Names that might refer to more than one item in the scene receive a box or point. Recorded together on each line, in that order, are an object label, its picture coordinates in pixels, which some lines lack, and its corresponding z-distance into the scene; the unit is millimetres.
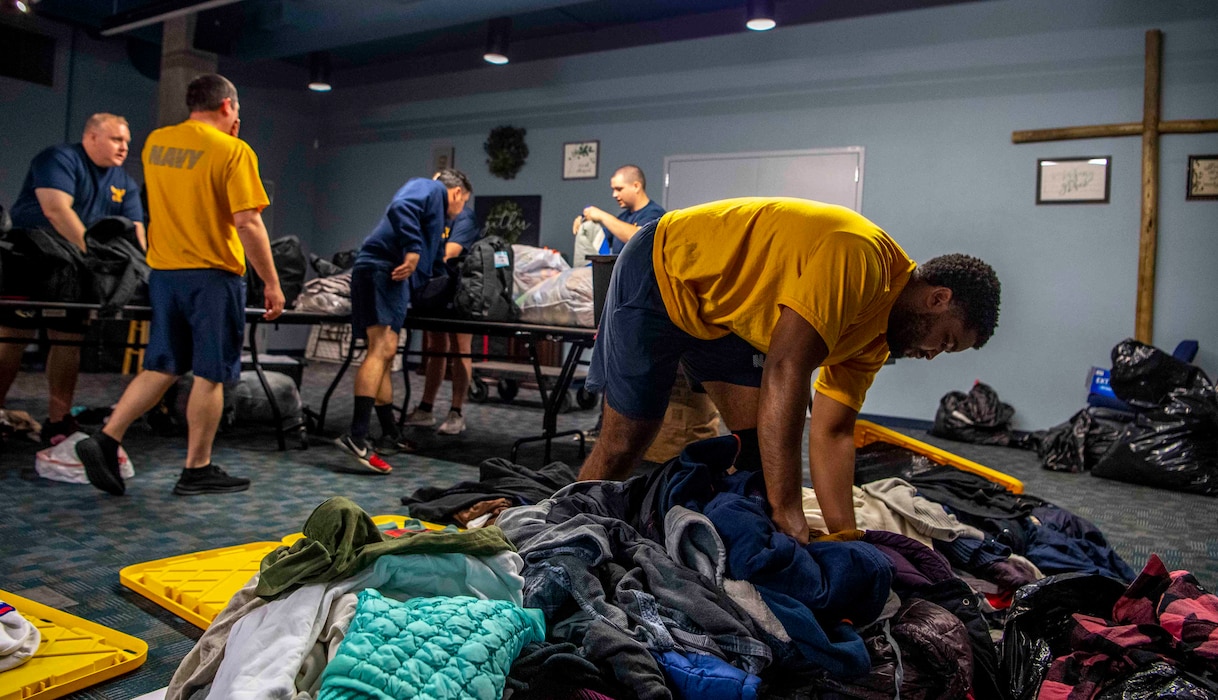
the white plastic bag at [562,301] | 4078
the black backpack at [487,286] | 4359
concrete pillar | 7855
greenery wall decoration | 8539
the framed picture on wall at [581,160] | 8117
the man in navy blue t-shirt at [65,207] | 3928
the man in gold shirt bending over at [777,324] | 1757
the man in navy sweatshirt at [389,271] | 4094
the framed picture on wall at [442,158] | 9062
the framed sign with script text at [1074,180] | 5895
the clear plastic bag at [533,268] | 4578
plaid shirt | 1415
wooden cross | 5629
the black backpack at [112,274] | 3809
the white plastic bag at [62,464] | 3256
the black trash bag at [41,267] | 3844
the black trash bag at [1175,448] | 4344
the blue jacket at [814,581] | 1464
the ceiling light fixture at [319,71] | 9039
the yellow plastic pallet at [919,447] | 3328
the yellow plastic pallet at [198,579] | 1950
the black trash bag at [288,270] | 4730
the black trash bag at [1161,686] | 1310
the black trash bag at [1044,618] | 1545
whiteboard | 6797
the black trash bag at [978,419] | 5938
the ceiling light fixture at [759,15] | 6141
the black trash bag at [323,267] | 5151
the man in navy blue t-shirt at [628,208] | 4637
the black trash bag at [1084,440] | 4934
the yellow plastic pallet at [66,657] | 1520
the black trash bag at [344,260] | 7156
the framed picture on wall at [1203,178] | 5570
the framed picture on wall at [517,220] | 8469
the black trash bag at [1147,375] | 4766
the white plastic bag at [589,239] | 6818
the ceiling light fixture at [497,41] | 7566
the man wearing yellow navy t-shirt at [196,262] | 3105
